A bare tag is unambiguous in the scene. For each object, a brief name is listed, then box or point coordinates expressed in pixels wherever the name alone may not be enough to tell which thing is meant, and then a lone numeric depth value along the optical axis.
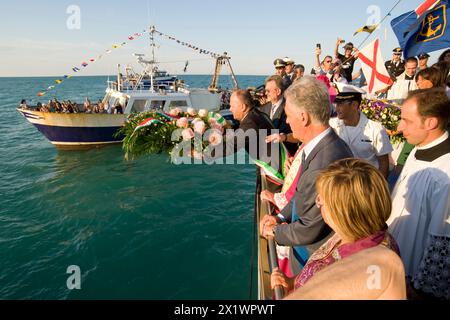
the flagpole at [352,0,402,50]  5.82
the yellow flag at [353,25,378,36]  6.42
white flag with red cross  5.68
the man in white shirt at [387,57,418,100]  5.96
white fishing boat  16.09
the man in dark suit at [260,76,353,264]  1.89
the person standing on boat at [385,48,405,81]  7.62
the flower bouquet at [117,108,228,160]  3.18
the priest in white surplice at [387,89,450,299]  1.88
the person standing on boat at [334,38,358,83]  8.04
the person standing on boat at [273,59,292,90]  7.61
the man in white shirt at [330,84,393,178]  3.22
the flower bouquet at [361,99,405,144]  4.11
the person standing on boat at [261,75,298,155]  4.05
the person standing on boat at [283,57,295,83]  8.36
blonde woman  1.32
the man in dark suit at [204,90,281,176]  2.96
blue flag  5.23
